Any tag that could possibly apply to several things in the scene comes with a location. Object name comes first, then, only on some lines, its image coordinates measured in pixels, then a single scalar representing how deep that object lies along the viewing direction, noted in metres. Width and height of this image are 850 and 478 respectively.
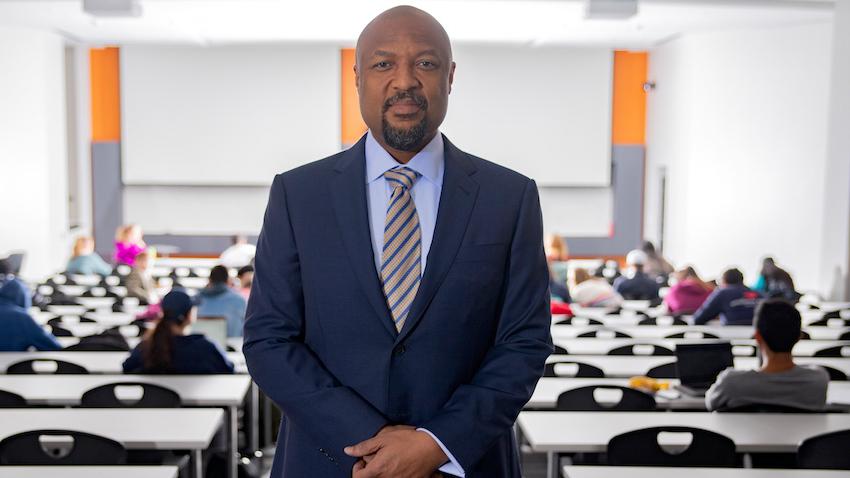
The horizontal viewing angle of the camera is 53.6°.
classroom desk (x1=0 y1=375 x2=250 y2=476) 3.83
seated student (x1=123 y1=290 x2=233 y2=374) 4.26
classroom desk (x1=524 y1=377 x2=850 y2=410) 3.91
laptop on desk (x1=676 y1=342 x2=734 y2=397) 4.13
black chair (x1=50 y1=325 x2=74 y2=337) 5.88
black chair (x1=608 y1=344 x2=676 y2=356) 5.12
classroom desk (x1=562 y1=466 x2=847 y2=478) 2.67
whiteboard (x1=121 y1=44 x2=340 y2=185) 14.36
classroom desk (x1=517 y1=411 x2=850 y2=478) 3.15
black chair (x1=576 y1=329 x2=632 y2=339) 5.83
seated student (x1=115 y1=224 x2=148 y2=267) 10.98
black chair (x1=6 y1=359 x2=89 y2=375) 4.32
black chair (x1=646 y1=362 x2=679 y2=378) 4.47
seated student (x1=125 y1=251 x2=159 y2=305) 7.96
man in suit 1.58
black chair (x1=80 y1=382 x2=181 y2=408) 3.66
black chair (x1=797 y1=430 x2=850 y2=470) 2.94
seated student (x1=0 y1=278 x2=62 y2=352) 5.00
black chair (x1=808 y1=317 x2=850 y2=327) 6.99
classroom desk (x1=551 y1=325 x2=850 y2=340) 6.12
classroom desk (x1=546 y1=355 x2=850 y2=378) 4.64
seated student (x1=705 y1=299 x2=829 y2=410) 3.63
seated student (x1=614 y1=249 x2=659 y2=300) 9.03
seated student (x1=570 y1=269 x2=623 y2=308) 7.59
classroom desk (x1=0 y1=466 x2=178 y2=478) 2.63
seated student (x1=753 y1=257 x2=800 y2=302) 7.91
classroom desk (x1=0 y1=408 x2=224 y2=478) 3.10
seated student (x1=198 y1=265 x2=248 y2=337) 5.92
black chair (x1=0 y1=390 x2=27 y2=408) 3.62
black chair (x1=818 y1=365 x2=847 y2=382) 4.43
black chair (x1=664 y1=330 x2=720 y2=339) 5.69
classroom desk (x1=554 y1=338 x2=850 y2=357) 5.29
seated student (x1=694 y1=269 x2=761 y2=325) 6.65
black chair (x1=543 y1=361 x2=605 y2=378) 4.49
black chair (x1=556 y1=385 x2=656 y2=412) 3.73
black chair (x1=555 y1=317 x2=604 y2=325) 6.44
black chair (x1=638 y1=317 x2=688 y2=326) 6.74
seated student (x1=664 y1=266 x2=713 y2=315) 7.75
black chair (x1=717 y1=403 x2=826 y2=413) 3.66
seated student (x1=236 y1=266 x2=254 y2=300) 6.77
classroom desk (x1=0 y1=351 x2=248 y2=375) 4.67
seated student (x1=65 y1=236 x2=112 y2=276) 9.98
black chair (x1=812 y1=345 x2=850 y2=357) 5.20
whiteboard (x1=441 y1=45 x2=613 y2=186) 14.46
